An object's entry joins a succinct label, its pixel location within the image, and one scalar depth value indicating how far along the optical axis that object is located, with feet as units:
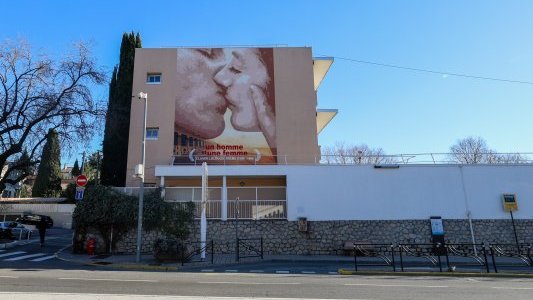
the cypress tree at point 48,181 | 161.42
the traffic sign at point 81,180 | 65.53
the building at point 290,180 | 71.56
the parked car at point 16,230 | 96.49
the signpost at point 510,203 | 71.72
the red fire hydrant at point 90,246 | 68.74
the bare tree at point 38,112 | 73.82
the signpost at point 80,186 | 64.08
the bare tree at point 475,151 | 149.79
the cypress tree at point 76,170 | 204.85
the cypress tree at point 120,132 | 95.40
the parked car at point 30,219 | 133.90
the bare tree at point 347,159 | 79.42
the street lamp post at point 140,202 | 58.27
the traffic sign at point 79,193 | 63.81
